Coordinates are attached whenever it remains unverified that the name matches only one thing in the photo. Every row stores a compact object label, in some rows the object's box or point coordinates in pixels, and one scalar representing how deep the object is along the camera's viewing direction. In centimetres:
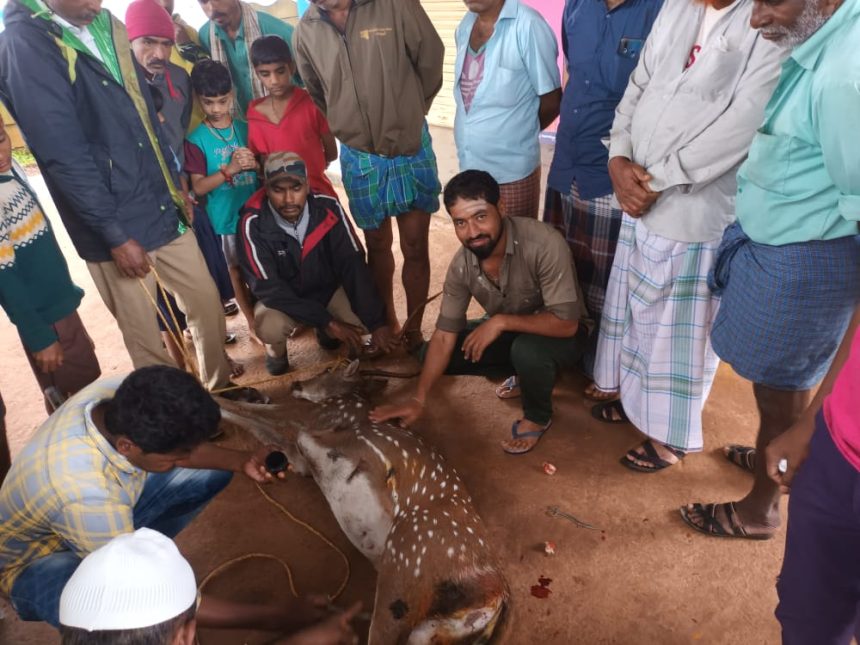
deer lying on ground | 189
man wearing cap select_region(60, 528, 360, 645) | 127
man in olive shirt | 283
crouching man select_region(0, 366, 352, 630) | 176
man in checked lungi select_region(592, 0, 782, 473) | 221
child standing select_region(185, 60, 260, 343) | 373
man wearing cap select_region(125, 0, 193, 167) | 346
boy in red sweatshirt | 370
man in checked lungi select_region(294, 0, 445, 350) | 337
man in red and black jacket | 348
